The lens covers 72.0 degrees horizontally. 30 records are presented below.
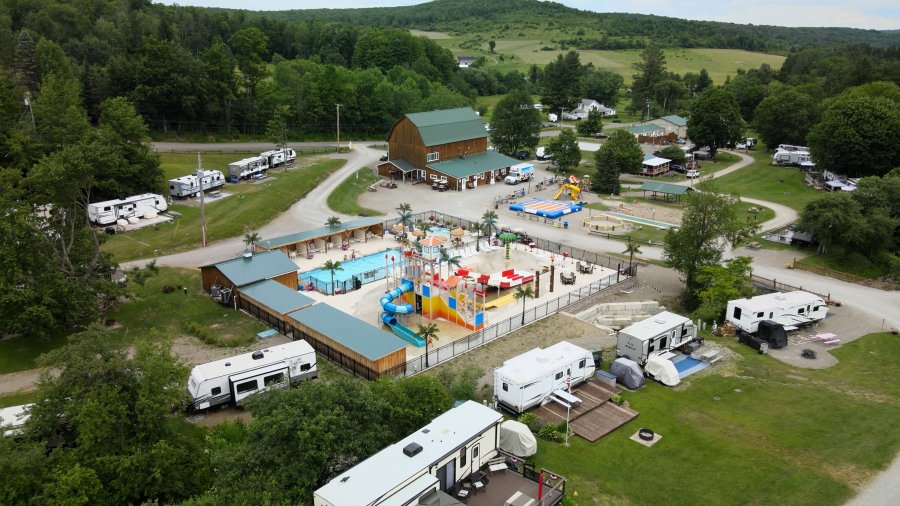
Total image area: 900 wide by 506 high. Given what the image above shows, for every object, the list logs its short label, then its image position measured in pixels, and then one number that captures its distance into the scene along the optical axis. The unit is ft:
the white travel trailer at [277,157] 238.46
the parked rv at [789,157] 277.23
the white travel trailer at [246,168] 219.41
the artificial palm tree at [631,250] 153.01
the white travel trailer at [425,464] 61.26
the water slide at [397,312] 121.80
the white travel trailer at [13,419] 71.78
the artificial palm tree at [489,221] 175.94
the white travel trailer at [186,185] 196.44
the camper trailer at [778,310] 120.16
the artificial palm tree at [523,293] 129.49
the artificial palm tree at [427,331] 110.73
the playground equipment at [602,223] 192.34
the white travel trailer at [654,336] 106.83
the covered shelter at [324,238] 159.76
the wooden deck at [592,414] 87.35
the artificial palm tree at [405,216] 170.73
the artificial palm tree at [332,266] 142.90
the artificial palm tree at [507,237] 167.53
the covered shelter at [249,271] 132.46
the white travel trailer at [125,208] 167.43
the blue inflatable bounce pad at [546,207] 205.57
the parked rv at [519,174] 249.34
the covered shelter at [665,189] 225.97
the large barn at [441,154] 243.40
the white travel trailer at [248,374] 91.50
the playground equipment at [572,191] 226.79
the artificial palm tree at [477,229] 170.32
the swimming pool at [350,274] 143.54
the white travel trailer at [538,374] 91.66
